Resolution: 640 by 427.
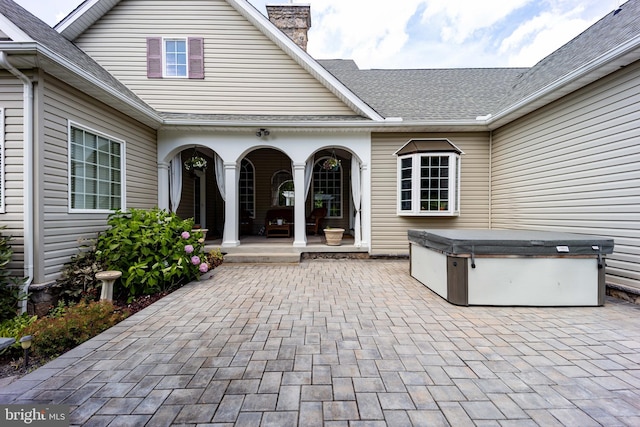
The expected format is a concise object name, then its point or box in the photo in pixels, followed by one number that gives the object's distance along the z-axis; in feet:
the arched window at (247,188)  33.09
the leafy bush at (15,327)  8.93
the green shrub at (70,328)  8.45
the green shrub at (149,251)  13.55
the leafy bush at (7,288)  11.26
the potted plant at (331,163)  23.56
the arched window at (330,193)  32.78
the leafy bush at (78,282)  12.85
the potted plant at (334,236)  22.69
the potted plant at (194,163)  22.91
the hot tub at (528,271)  11.68
